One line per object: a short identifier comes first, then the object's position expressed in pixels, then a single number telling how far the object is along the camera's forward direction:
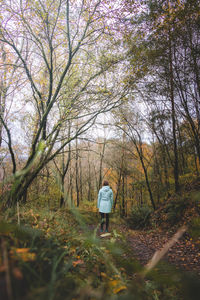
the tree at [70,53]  3.43
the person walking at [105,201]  5.45
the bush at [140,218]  7.78
